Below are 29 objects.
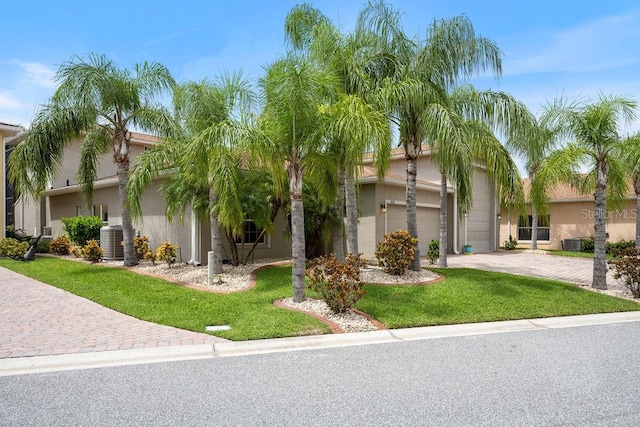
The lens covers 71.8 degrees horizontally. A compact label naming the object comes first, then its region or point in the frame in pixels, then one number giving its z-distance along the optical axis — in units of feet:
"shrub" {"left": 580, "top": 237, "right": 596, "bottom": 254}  75.92
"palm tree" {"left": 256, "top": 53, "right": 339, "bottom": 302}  27.84
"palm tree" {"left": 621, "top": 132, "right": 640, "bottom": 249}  35.55
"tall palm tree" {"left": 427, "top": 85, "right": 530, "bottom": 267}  32.27
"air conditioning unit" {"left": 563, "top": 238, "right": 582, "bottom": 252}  76.28
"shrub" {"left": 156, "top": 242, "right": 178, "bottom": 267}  43.70
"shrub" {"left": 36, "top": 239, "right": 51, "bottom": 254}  61.65
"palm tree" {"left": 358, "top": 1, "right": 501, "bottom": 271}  36.76
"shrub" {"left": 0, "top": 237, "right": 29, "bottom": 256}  54.29
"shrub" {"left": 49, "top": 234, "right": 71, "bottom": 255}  58.90
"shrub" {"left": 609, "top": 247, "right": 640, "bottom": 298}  34.06
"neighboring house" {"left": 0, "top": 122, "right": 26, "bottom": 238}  59.16
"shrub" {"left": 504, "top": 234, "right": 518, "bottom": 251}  82.19
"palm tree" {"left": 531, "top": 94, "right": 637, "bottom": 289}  35.37
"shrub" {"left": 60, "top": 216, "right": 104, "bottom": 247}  56.44
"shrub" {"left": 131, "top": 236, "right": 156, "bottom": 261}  48.44
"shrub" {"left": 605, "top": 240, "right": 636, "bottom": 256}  70.35
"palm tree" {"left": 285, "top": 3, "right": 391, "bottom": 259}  28.43
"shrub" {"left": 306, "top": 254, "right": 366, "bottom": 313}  25.90
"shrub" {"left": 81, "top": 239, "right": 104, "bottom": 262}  48.49
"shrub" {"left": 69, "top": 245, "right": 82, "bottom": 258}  53.67
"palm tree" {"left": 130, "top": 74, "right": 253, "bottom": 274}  30.37
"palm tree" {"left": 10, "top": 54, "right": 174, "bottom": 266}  39.55
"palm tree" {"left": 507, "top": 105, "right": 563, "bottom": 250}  37.19
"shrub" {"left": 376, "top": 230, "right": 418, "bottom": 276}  37.73
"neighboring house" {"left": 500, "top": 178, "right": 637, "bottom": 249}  74.90
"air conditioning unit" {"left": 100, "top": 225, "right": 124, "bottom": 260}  49.75
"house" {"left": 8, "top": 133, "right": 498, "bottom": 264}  49.96
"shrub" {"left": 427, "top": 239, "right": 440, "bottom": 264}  51.86
